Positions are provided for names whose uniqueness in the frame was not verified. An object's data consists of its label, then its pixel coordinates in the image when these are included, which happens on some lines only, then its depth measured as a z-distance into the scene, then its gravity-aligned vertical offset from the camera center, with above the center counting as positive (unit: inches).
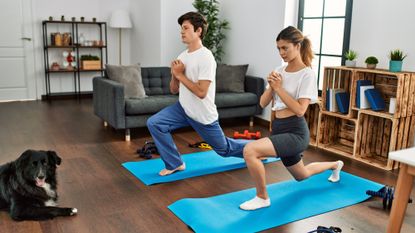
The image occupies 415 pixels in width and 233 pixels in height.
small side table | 69.4 -24.6
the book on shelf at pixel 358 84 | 152.9 -11.7
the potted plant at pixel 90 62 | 277.3 -10.8
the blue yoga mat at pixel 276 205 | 100.1 -42.3
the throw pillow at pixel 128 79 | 185.0 -14.7
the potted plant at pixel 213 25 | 229.0 +13.8
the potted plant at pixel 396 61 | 141.7 -2.4
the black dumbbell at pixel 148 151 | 153.7 -39.7
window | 172.3 +11.3
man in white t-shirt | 118.4 -15.6
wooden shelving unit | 141.7 -27.0
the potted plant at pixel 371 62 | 151.6 -3.2
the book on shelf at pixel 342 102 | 162.1 -19.8
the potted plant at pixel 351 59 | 158.9 -2.4
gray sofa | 172.1 -23.9
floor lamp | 273.3 +18.7
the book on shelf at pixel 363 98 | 151.6 -16.8
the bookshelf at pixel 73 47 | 269.3 -0.7
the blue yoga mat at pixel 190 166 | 131.4 -41.4
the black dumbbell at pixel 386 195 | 112.6 -40.1
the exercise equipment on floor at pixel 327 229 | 92.5 -40.8
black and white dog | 95.1 -33.8
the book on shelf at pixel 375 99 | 149.2 -17.0
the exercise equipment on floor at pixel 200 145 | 167.3 -40.1
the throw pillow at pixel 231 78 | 208.7 -14.6
